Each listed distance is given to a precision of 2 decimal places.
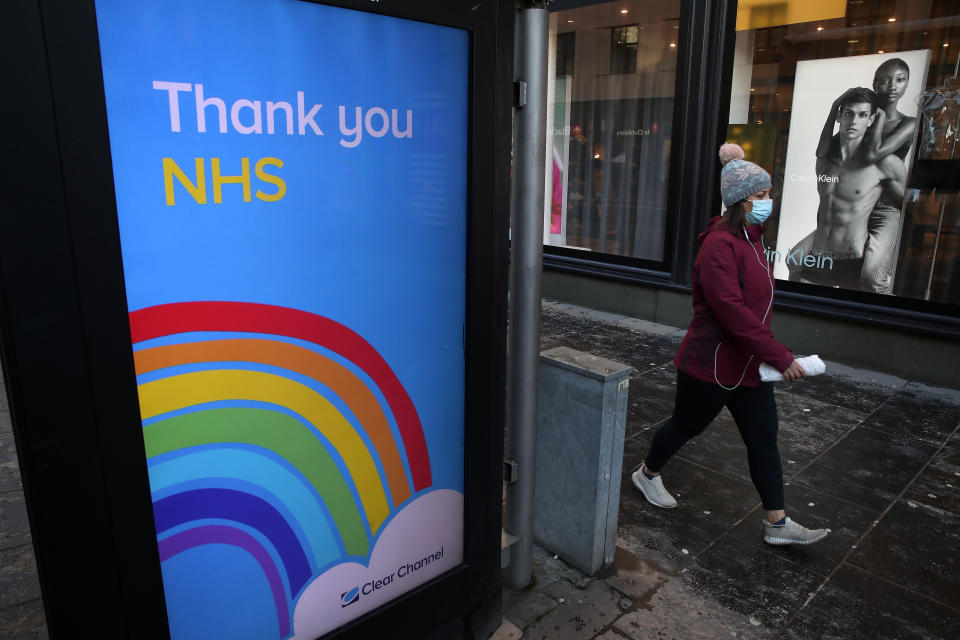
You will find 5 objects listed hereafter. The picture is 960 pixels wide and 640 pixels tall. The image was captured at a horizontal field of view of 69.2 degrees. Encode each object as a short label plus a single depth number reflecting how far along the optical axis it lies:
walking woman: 3.42
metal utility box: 3.21
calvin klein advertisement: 6.48
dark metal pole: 2.68
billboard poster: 1.75
